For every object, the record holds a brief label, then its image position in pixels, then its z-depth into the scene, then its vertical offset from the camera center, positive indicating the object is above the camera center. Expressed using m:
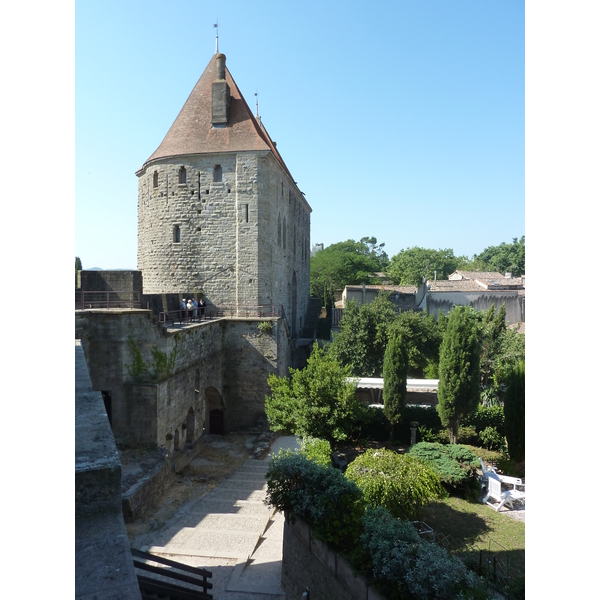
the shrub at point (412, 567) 4.75 -3.14
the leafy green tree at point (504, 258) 53.97 +5.75
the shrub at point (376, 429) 16.89 -5.09
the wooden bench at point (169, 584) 5.04 -3.58
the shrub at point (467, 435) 16.66 -5.23
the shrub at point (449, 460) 11.98 -4.72
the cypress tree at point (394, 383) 16.30 -3.17
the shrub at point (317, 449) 10.91 -4.10
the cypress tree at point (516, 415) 13.54 -3.69
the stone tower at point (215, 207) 19.61 +4.25
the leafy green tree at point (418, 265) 63.94 +5.22
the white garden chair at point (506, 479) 12.21 -5.12
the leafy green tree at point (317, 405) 13.45 -3.36
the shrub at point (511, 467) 13.77 -5.45
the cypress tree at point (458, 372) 15.37 -2.63
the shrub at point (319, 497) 6.35 -3.20
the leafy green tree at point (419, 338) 20.67 -1.90
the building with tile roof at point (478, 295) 27.05 +0.24
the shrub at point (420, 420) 16.88 -4.79
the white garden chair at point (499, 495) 11.52 -5.27
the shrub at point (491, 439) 16.23 -5.25
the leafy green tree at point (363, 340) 20.80 -2.01
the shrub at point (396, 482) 9.24 -4.02
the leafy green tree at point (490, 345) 20.14 -2.16
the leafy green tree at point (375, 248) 83.02 +10.00
